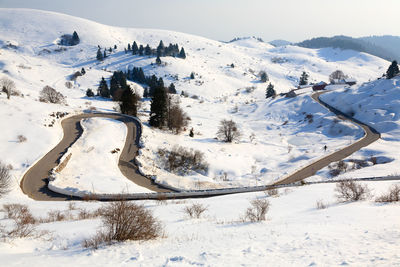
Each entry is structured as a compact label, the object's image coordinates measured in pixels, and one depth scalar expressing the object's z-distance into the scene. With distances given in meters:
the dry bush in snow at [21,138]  32.27
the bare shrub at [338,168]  34.19
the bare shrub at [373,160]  38.00
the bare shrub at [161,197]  22.34
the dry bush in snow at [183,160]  35.88
